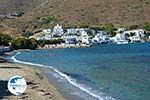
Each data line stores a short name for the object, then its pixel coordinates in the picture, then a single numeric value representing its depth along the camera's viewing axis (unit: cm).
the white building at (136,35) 18988
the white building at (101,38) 19062
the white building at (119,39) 18525
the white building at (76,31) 19838
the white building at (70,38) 18638
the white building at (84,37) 18662
